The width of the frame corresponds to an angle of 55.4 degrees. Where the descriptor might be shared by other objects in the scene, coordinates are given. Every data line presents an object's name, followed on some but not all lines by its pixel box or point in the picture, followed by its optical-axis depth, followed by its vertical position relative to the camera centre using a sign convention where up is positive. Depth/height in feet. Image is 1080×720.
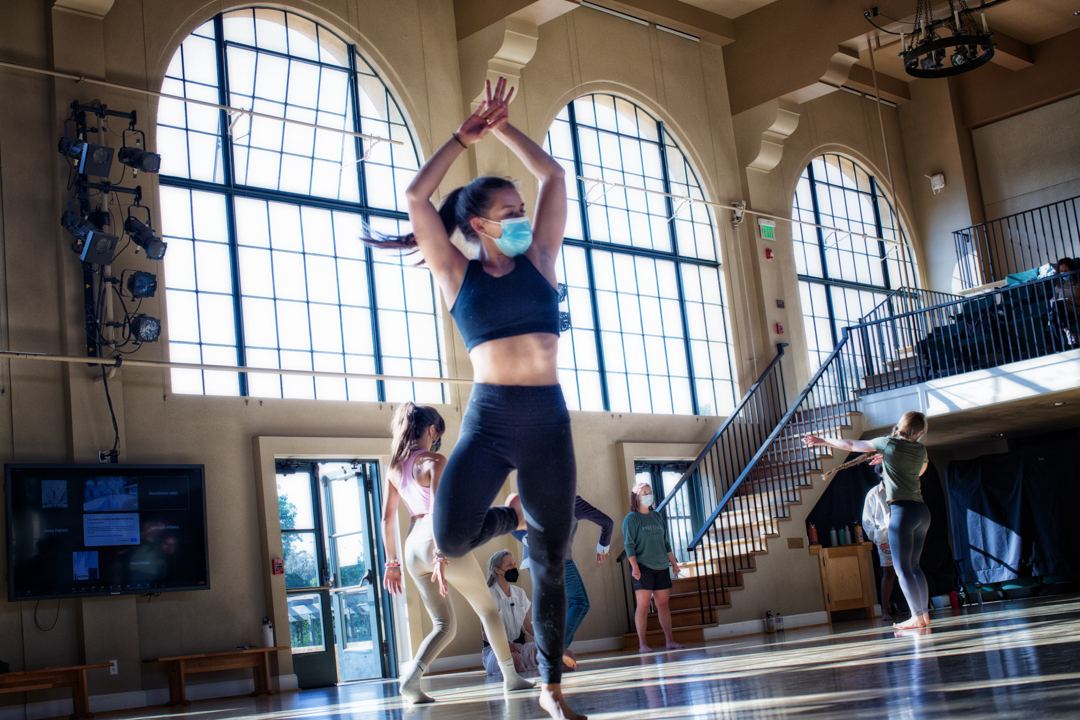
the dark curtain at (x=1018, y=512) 38.22 -1.09
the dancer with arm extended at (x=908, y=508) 18.85 -0.21
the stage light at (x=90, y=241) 23.77 +7.92
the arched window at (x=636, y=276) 36.50 +9.19
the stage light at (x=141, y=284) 24.30 +6.95
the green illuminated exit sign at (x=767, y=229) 42.52 +11.51
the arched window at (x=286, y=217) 27.53 +9.82
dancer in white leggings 13.83 +0.03
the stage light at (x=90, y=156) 24.18 +10.00
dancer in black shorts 28.50 -0.83
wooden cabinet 35.32 -2.54
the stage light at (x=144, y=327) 24.12 +5.88
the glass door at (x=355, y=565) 29.14 -0.19
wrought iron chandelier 31.14 +13.53
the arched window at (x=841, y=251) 45.42 +11.53
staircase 32.40 +1.24
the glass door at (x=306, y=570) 27.37 -0.16
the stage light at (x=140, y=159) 24.71 +9.99
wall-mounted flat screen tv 22.71 +1.28
